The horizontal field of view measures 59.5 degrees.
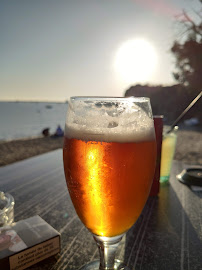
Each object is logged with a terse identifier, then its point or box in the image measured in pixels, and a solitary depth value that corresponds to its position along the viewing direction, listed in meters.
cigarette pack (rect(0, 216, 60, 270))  0.17
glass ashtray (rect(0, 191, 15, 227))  0.21
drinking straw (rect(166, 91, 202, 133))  0.24
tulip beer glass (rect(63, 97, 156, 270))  0.15
